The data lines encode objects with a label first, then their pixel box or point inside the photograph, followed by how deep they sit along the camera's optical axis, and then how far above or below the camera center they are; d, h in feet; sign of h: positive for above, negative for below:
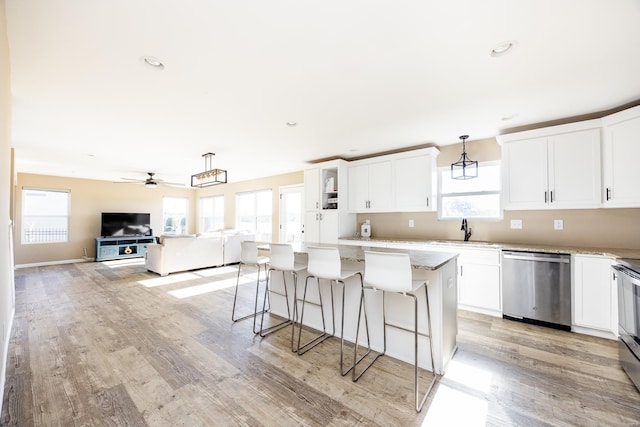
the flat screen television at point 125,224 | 25.67 -0.71
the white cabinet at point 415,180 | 13.74 +2.05
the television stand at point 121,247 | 24.61 -2.87
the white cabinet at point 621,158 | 8.92 +2.18
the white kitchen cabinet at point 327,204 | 16.42 +0.90
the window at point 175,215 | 30.60 +0.29
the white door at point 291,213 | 22.28 +0.43
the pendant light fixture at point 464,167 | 13.03 +2.66
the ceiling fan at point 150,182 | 21.30 +2.83
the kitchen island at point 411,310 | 7.25 -2.80
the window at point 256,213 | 24.80 +0.48
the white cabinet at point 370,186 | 15.23 +1.93
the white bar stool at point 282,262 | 8.83 -1.49
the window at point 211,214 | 30.04 +0.42
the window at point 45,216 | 22.54 +0.06
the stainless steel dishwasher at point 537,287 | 9.76 -2.61
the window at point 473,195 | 13.05 +1.25
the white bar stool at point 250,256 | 10.53 -1.56
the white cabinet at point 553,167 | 10.08 +2.13
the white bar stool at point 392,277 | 6.33 -1.45
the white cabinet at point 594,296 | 8.99 -2.67
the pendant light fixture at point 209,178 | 16.03 +2.47
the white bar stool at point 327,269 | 7.52 -1.48
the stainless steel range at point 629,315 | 6.46 -2.48
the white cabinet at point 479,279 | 11.07 -2.58
